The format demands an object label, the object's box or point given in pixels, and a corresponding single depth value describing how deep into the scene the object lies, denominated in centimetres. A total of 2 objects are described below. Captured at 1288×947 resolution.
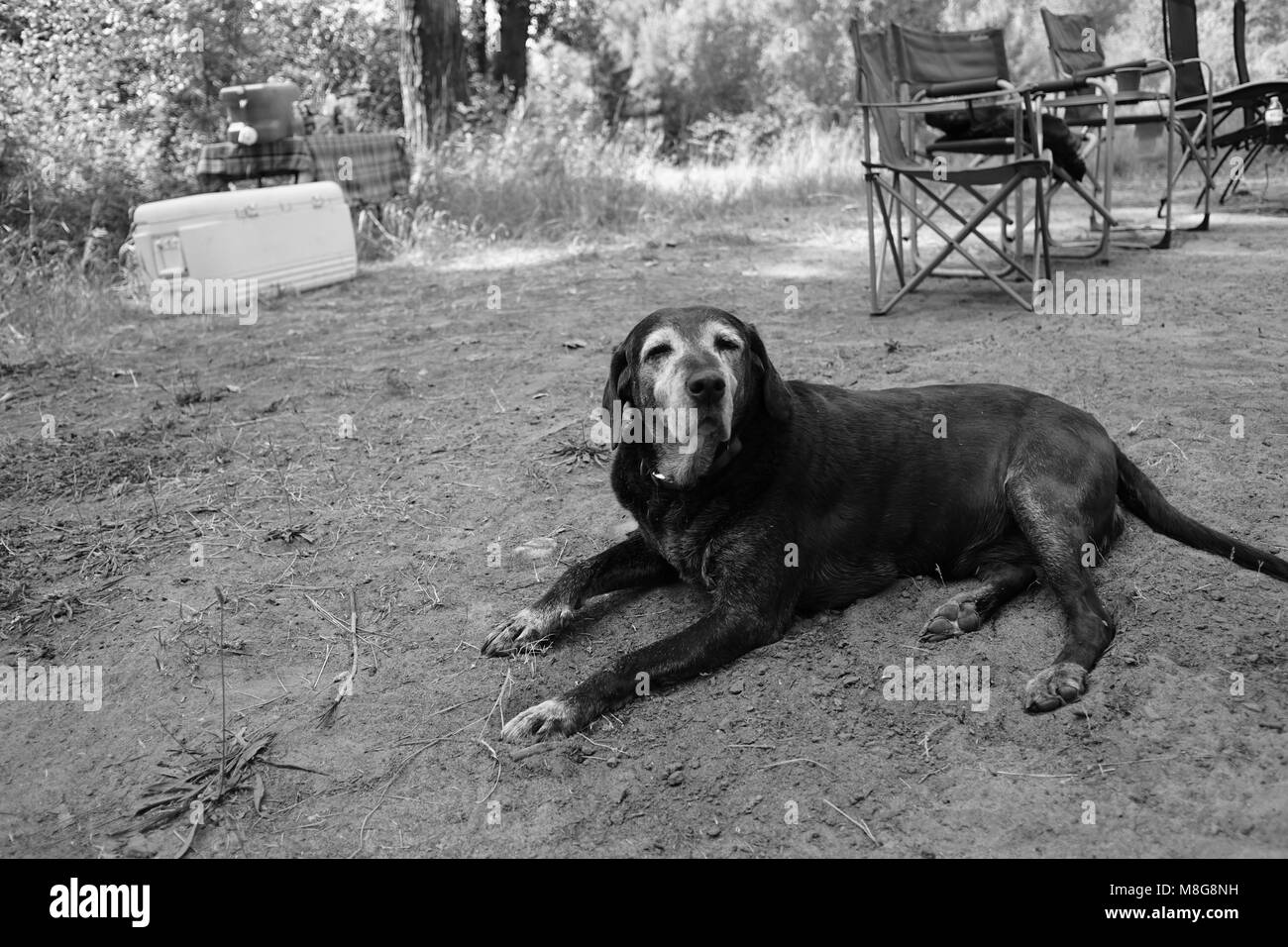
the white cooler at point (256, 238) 698
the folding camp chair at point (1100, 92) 664
